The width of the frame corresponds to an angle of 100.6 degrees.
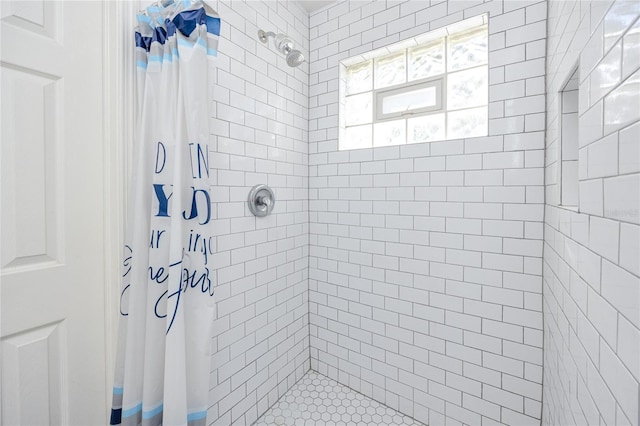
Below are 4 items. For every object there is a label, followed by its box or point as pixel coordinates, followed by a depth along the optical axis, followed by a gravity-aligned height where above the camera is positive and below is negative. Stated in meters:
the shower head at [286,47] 1.42 +0.86
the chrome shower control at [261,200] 1.50 +0.04
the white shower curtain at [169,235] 0.95 -0.11
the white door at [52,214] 0.83 -0.03
